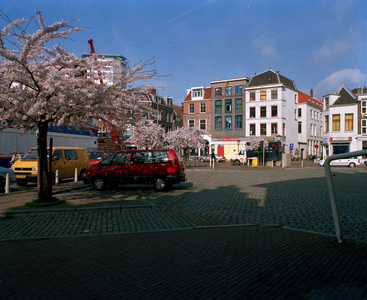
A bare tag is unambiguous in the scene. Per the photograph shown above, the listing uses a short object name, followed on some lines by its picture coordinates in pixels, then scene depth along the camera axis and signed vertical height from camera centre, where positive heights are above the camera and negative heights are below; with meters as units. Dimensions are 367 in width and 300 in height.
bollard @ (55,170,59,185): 14.69 -1.34
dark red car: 12.51 -0.75
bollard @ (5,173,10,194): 11.69 -1.31
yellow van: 13.89 -0.60
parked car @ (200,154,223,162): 48.97 -0.94
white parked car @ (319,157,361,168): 33.52 -1.21
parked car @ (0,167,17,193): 12.19 -1.03
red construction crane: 37.11 +1.89
